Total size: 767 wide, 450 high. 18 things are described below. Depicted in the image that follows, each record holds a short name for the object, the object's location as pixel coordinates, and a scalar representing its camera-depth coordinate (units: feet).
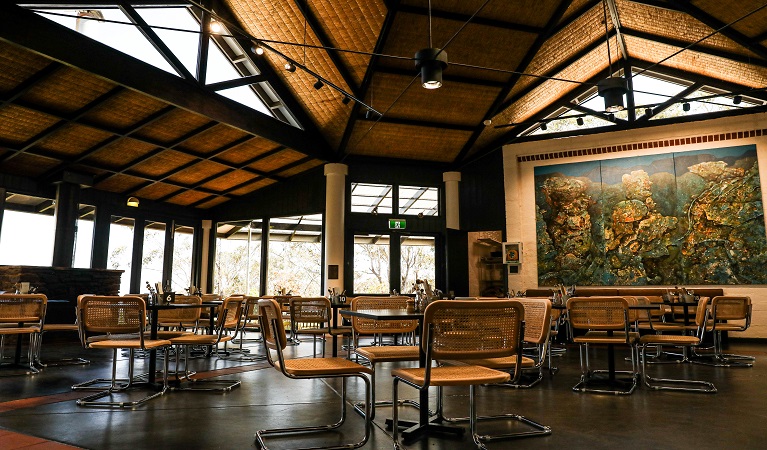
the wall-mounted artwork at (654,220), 34.06
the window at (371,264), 40.19
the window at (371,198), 41.11
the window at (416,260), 41.14
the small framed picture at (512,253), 39.09
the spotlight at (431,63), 16.63
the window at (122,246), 38.60
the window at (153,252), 40.73
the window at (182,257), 43.29
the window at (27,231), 31.94
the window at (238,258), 43.18
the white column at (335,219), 38.58
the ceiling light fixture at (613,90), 18.69
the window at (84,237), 35.99
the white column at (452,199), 41.68
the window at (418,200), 42.01
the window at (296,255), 41.60
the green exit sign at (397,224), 40.86
